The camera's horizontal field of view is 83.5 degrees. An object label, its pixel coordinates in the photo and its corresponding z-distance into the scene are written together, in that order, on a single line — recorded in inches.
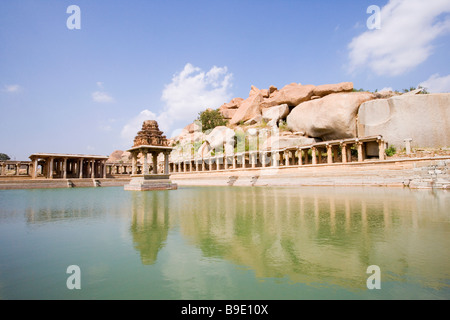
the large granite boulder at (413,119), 1092.5
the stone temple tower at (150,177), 1014.1
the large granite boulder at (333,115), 1331.2
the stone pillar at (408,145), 1007.0
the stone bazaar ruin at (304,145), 911.0
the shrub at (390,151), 1129.2
